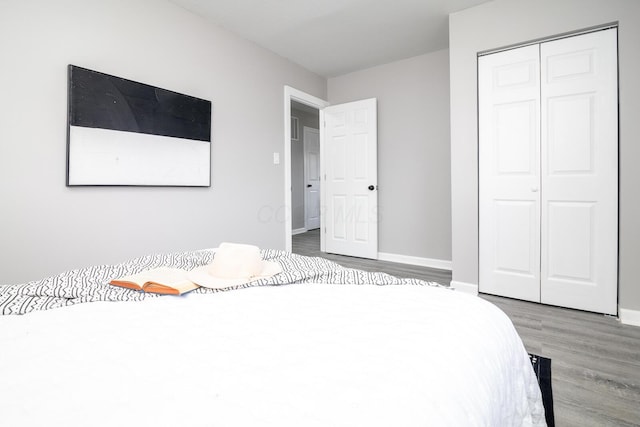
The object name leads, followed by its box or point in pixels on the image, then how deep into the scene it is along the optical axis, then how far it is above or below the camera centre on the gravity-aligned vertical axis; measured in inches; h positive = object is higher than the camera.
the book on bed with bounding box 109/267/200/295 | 39.8 -9.4
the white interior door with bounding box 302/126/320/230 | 274.1 +24.6
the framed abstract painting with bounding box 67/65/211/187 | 84.2 +21.5
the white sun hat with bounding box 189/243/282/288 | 44.6 -8.7
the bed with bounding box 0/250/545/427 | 18.7 -11.0
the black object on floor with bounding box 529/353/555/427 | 51.0 -32.4
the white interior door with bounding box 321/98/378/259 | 168.1 +14.9
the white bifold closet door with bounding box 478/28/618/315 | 94.5 +10.6
